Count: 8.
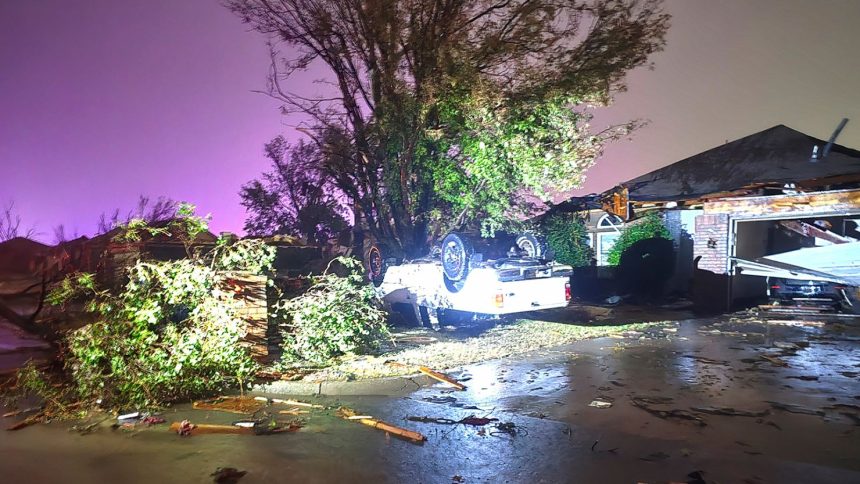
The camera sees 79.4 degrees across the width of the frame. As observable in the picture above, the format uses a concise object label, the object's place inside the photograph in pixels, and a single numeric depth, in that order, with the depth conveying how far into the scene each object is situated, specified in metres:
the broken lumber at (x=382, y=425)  4.68
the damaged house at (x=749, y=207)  12.00
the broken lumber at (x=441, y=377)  6.47
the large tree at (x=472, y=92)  11.91
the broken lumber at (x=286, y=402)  5.85
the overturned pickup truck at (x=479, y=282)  9.76
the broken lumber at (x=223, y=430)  4.94
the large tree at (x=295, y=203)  20.86
